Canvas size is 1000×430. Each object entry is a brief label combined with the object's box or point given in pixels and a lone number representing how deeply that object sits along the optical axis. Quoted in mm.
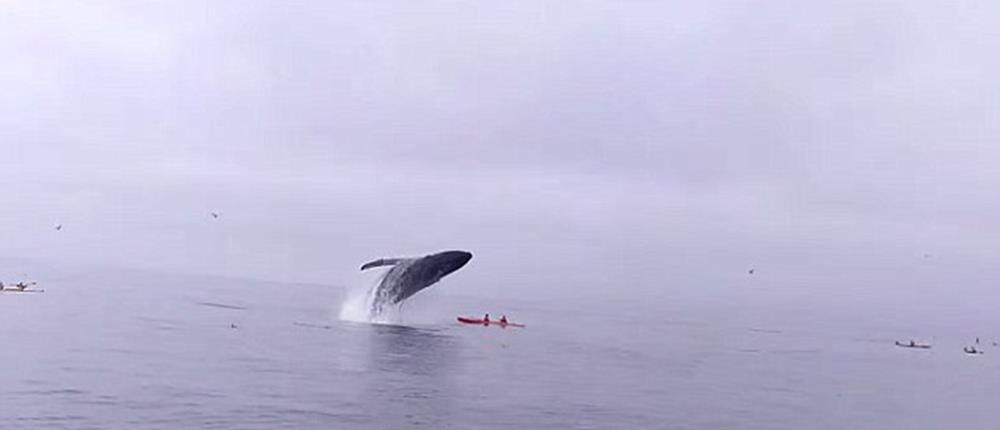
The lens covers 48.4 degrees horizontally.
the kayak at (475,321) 109125
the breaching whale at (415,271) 73625
